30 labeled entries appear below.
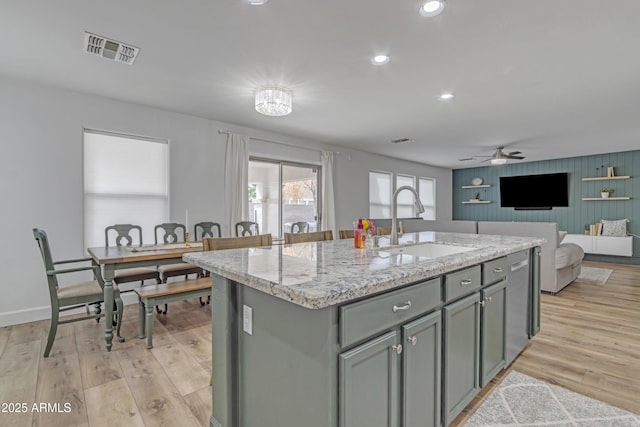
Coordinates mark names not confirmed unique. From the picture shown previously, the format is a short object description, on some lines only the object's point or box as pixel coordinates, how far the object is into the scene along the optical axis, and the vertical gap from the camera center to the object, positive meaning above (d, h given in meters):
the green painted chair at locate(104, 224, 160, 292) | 3.30 -0.36
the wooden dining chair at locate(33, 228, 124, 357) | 2.41 -0.68
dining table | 2.58 -0.41
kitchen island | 1.07 -0.52
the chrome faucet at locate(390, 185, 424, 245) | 2.23 -0.02
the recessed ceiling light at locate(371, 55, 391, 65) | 2.65 +1.34
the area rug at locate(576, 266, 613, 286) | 5.11 -1.12
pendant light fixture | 3.20 +1.17
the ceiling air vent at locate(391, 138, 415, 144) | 5.72 +1.36
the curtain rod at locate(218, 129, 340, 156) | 4.64 +1.21
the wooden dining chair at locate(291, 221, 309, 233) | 4.82 -0.23
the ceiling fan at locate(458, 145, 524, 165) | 6.06 +1.10
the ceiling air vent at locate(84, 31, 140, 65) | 2.39 +1.33
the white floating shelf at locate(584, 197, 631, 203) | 6.80 +0.34
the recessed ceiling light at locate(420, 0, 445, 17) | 1.94 +1.32
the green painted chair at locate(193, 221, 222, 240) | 4.23 -0.24
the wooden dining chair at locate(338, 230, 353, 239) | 3.18 -0.23
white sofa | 4.23 -0.54
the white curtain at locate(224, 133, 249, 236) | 4.65 +0.46
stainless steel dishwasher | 2.23 -0.69
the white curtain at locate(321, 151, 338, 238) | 6.01 +0.32
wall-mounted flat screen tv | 7.70 +0.57
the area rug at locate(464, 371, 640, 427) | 1.73 -1.17
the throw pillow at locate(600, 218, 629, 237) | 6.77 -0.33
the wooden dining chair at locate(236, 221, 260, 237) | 4.41 -0.25
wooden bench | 2.67 -0.76
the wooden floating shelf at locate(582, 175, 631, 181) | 6.83 +0.81
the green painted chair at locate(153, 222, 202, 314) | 3.61 -0.40
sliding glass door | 5.24 +0.32
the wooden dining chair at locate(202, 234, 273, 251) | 2.08 -0.22
